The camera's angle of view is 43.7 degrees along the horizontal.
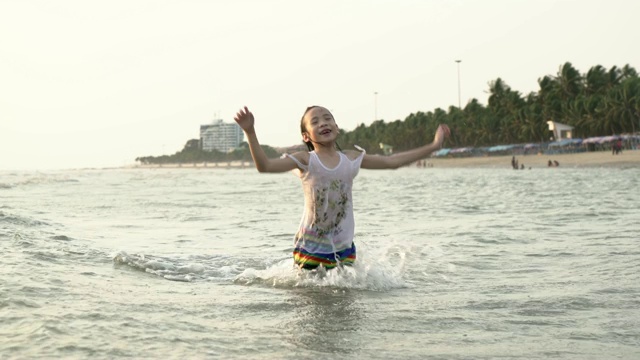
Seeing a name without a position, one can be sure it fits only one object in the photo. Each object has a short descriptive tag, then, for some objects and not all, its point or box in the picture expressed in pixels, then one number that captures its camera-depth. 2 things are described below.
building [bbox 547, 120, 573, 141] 96.75
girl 5.80
